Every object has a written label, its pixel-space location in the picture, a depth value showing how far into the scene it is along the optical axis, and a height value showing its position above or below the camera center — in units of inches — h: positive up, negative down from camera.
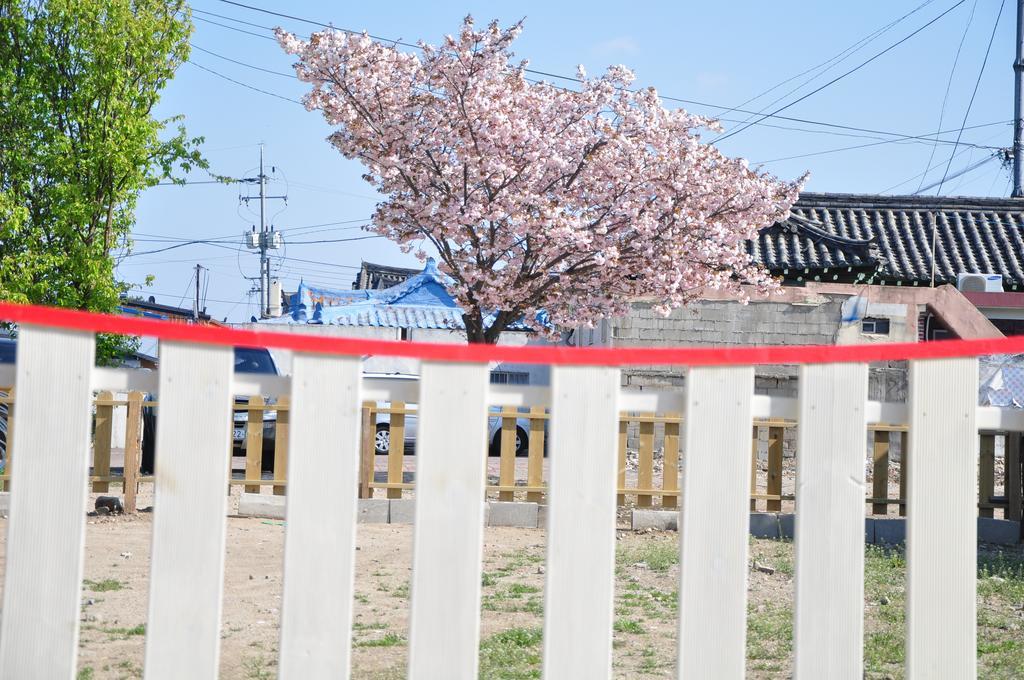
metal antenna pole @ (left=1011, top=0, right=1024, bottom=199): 908.0 +302.4
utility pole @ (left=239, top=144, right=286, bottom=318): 1776.6 +290.7
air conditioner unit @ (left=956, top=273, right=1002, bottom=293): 698.8 +101.9
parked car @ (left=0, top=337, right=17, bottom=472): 367.6 -1.6
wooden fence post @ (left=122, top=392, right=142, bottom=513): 332.5 -20.2
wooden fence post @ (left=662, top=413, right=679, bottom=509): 352.5 -20.3
